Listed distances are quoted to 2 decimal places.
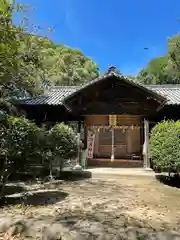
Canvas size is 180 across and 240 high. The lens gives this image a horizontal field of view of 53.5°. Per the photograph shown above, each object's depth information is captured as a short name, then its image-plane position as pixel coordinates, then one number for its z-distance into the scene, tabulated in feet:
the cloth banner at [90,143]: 37.93
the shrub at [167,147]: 23.02
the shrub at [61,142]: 25.49
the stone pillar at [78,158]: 29.75
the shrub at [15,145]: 15.94
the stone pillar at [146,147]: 29.86
